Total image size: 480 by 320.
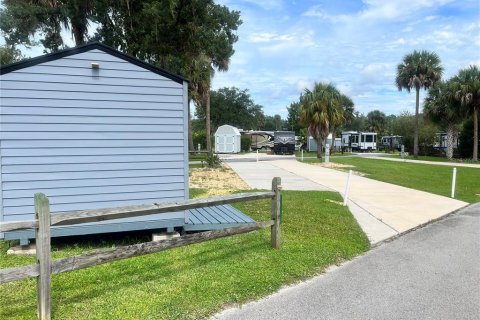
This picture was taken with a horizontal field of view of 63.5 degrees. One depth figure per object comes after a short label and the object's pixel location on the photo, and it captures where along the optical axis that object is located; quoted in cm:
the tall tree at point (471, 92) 3011
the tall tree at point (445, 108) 3147
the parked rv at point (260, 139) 5199
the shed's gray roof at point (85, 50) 519
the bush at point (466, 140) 3427
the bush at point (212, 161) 2002
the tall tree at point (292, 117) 6558
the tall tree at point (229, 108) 5872
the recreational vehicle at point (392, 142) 4888
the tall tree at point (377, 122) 7361
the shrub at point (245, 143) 4706
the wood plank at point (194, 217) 638
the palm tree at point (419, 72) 3534
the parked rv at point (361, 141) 4903
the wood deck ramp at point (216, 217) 636
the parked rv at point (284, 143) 3919
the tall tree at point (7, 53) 1861
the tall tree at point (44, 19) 1514
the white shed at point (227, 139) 4172
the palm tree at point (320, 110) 2670
